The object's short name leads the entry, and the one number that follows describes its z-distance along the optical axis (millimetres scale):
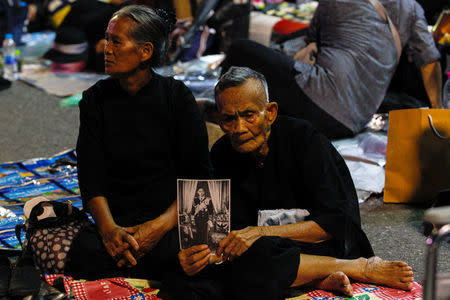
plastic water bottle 6980
